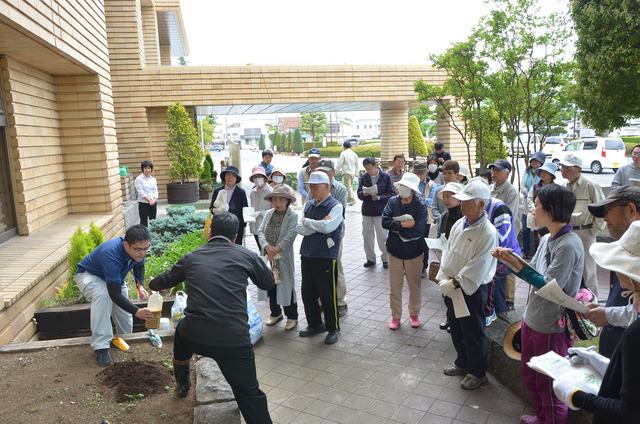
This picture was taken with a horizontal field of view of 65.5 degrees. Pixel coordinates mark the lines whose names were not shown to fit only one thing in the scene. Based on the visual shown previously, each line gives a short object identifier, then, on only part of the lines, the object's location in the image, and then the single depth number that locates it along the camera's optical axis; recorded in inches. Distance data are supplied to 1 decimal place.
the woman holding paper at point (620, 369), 79.5
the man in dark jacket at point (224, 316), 136.0
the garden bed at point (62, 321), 218.7
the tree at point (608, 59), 289.7
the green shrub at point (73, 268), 232.8
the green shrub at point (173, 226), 384.5
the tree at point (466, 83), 403.2
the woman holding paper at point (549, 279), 133.6
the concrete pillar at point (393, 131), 827.4
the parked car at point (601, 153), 981.8
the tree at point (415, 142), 1065.5
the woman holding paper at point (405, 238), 222.5
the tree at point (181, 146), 642.8
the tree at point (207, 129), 1920.0
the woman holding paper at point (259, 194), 301.5
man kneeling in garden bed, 170.7
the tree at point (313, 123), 2524.6
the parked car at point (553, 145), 1342.3
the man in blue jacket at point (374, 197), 327.9
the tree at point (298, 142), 2422.7
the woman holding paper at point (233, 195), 309.0
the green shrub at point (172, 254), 283.1
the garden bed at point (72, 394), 146.6
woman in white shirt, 444.5
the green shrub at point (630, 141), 1344.7
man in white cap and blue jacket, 217.8
